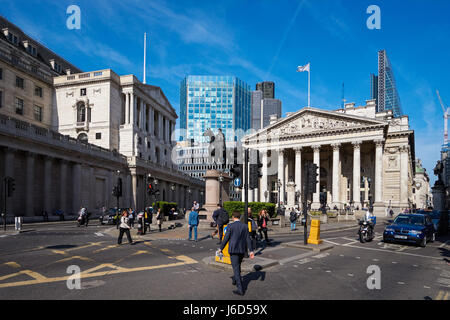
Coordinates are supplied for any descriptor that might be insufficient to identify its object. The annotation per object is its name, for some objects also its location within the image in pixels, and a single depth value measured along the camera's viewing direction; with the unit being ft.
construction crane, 502.99
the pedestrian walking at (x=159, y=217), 69.81
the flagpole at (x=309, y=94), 189.68
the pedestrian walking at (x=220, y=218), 45.73
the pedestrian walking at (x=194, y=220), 52.00
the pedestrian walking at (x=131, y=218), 75.73
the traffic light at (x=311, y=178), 49.49
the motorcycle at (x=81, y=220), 83.10
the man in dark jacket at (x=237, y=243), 22.65
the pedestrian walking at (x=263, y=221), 50.15
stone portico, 174.33
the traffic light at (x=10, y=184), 70.90
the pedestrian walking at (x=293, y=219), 79.54
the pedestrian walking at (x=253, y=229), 38.09
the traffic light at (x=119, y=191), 81.30
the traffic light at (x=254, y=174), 39.71
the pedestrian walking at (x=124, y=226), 45.75
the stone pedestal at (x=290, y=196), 178.29
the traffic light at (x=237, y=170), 46.18
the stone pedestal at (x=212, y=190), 76.59
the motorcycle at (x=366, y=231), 56.34
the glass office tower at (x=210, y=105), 447.83
